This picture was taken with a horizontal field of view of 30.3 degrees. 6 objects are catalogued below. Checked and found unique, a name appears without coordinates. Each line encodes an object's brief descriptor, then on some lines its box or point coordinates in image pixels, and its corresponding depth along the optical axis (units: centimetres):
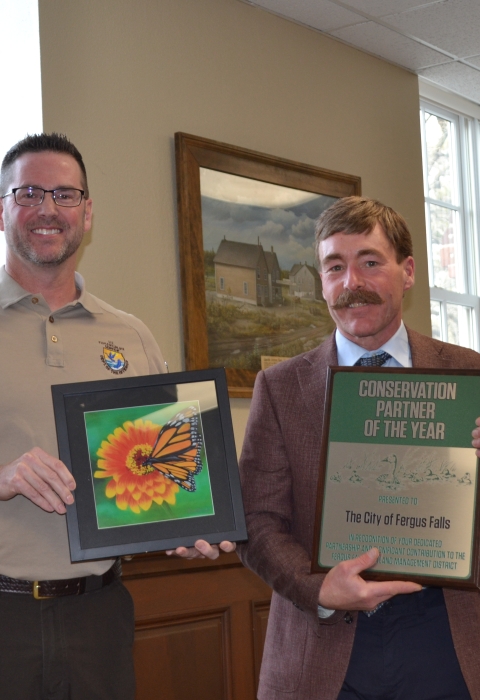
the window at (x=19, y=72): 305
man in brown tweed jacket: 166
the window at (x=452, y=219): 542
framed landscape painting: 343
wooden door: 285
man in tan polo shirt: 174
